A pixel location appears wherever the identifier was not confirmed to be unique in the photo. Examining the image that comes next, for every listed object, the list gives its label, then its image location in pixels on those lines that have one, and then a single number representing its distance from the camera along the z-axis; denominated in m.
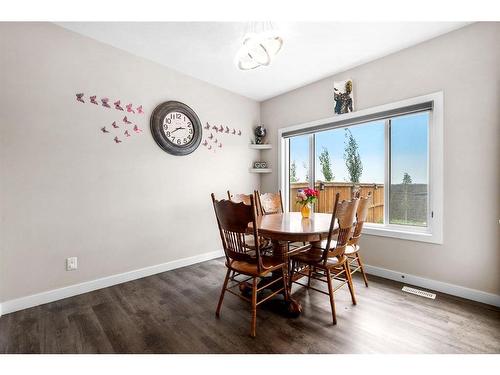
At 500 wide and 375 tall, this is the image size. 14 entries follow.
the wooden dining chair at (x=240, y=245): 1.70
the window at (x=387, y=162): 2.41
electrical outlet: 2.30
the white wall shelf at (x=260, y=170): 3.97
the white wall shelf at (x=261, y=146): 3.98
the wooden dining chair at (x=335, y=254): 1.85
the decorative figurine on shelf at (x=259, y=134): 4.01
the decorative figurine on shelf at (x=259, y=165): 4.03
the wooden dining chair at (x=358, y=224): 2.24
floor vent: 2.25
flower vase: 2.45
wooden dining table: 1.80
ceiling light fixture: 1.73
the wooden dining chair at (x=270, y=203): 3.07
